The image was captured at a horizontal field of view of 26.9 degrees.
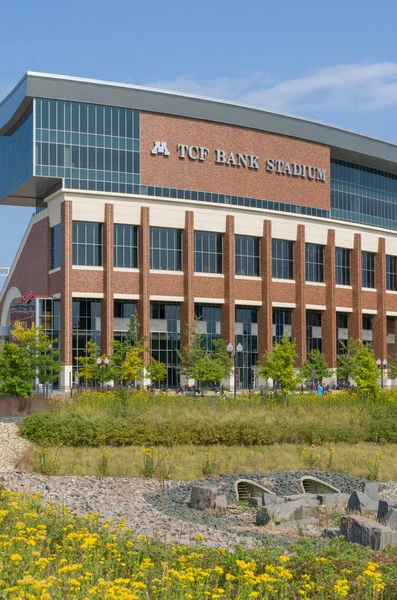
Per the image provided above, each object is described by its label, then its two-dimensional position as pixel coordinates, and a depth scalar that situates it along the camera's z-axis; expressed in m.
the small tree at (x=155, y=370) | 55.91
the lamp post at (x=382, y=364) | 70.61
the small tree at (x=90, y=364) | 53.06
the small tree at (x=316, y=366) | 64.53
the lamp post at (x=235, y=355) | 52.72
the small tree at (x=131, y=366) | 48.78
